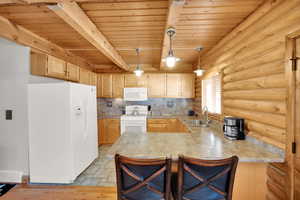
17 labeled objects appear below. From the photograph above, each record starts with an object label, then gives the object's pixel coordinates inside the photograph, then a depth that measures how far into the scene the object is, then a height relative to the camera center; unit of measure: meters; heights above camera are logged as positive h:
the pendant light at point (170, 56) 1.89 +0.56
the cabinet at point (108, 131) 4.48 -0.94
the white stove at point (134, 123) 4.25 -0.68
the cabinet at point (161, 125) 4.33 -0.75
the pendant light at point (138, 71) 3.23 +0.57
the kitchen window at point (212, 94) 2.94 +0.09
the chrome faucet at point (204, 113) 3.48 -0.34
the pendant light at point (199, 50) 2.87 +0.74
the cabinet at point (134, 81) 4.64 +0.52
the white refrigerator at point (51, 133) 2.48 -0.55
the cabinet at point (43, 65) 2.55 +0.57
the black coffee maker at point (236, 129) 1.93 -0.39
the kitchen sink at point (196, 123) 2.97 -0.52
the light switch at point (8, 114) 2.59 -0.25
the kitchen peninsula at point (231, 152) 1.44 -0.53
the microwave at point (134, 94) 4.49 +0.13
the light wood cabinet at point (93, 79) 4.29 +0.56
